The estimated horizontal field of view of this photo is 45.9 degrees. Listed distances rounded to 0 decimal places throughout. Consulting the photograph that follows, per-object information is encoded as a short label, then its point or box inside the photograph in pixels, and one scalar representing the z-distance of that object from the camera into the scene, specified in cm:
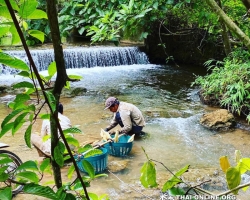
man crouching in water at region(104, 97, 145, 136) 480
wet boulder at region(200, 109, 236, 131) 593
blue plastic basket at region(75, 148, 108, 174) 382
